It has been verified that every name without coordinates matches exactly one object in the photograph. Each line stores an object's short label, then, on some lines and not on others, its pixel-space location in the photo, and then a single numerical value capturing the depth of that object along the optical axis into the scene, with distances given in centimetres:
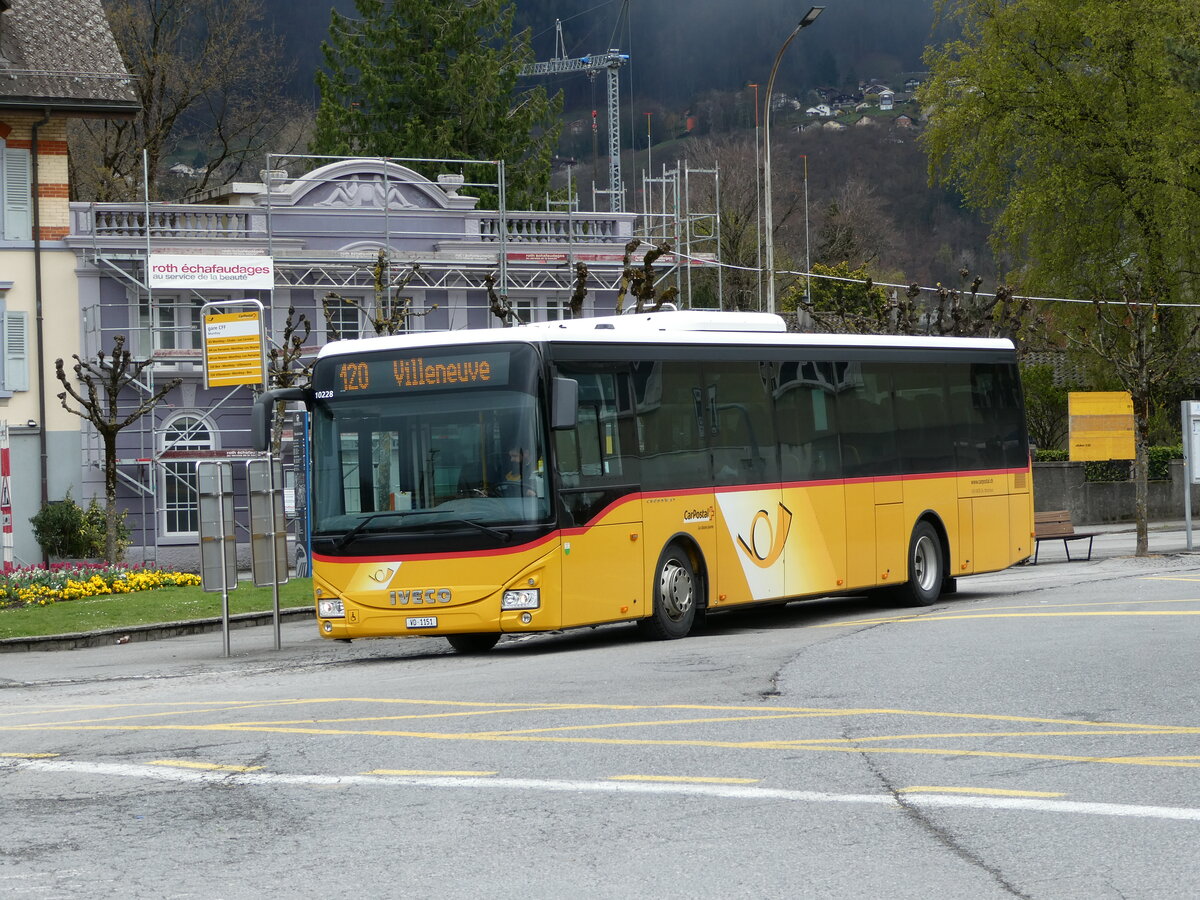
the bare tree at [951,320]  4225
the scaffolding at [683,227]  4550
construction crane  7021
